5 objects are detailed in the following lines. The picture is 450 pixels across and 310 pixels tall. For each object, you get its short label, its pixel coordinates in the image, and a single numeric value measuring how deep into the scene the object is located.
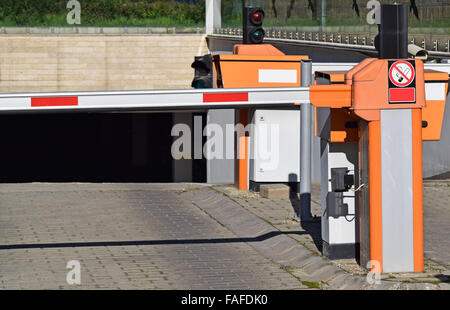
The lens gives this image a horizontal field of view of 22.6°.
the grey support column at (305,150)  16.00
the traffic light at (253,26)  20.16
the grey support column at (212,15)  57.14
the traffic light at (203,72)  18.03
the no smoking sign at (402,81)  11.66
